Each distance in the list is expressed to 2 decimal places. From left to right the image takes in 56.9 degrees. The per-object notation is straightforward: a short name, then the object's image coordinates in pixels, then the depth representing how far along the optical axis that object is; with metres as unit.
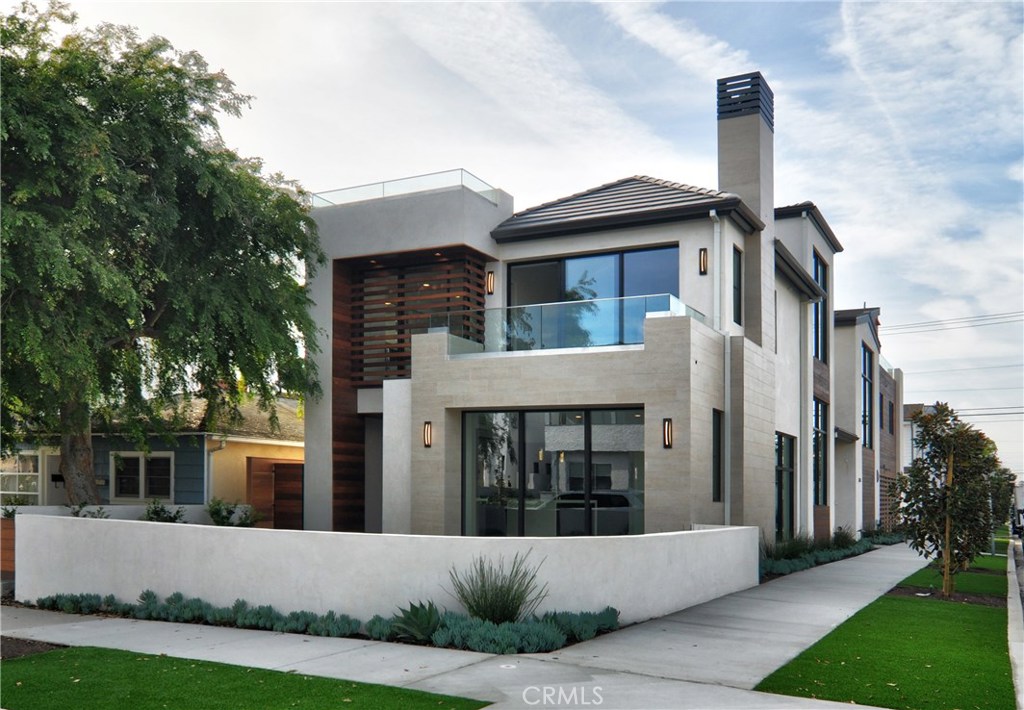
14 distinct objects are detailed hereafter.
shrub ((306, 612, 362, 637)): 11.31
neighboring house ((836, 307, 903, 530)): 32.69
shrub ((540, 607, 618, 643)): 10.88
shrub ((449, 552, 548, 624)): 11.07
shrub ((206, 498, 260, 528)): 20.84
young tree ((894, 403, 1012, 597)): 16.02
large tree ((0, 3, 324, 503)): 13.59
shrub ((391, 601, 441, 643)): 10.74
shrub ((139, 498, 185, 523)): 19.42
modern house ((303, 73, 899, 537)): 17.19
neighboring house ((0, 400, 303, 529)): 24.16
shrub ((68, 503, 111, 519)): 17.96
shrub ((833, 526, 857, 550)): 26.30
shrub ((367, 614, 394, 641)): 11.03
